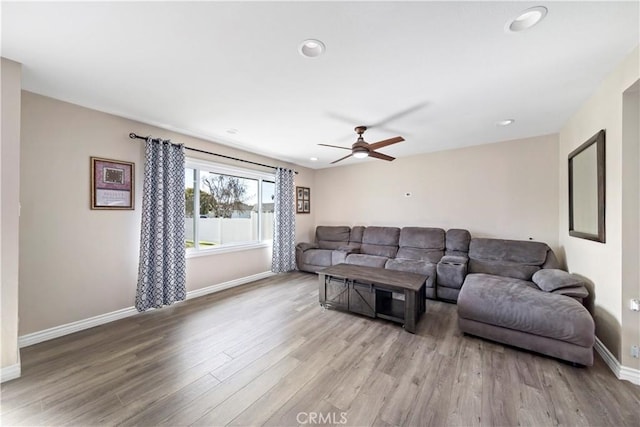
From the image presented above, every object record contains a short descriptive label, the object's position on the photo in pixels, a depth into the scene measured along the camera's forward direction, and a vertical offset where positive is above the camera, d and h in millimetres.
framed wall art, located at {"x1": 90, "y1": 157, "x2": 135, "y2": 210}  2752 +360
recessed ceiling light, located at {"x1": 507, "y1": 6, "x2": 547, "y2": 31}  1392 +1188
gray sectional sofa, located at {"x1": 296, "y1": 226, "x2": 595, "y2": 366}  2088 -798
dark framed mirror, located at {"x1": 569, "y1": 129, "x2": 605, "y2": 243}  2199 +258
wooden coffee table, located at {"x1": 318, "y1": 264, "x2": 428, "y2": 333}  2686 -990
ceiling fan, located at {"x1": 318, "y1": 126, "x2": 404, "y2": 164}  2860 +823
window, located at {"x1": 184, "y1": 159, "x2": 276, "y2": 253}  3771 +132
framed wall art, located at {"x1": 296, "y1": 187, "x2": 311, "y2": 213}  5797 +355
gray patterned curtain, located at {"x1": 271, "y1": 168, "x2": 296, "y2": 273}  4957 -231
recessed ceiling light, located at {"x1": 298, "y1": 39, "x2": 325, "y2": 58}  1661 +1191
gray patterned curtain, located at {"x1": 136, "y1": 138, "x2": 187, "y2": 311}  3020 -210
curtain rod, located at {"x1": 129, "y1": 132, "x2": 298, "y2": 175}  2986 +981
